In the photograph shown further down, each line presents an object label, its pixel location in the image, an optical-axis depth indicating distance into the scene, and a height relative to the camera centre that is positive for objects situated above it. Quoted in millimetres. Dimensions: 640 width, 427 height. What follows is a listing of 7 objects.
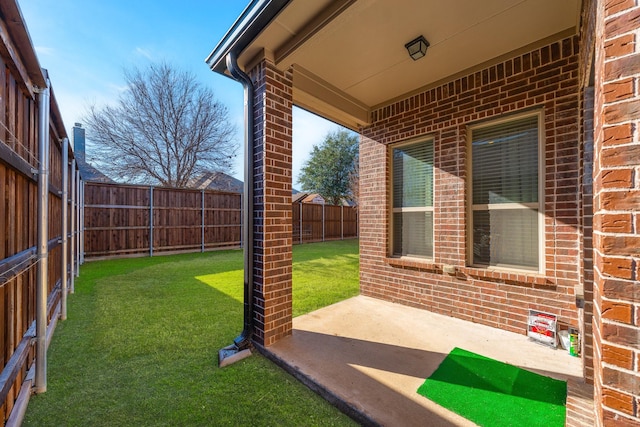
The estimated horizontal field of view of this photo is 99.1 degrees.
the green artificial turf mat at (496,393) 1691 -1255
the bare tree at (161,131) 13273 +4346
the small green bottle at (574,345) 2396 -1160
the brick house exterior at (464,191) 2557 +265
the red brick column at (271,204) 2582 +104
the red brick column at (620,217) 930 -12
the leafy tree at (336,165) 19891 +3618
